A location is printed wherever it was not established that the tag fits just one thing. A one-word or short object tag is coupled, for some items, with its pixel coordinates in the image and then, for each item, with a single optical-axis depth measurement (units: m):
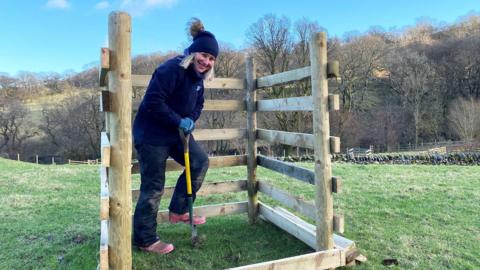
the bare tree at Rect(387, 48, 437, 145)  41.44
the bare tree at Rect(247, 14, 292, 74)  33.03
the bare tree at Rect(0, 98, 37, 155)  38.84
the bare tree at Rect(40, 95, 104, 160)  36.56
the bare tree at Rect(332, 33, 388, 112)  41.16
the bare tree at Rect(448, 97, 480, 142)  34.25
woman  3.73
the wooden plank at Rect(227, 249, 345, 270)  3.45
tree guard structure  2.82
